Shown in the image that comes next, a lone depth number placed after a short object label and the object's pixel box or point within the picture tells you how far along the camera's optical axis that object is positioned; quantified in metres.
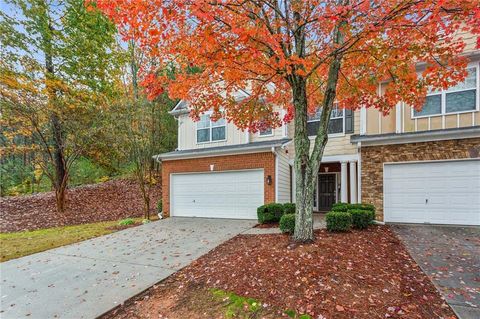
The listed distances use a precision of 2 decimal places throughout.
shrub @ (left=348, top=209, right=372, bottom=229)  7.38
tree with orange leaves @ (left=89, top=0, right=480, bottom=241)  4.77
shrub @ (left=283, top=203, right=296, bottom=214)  8.64
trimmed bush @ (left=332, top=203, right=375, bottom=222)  7.94
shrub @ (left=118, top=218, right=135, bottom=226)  10.41
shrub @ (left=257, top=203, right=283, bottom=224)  8.98
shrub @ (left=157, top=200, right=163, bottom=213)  12.81
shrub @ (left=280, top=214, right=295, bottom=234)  6.70
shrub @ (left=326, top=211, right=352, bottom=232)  6.80
